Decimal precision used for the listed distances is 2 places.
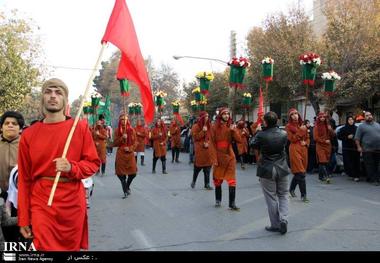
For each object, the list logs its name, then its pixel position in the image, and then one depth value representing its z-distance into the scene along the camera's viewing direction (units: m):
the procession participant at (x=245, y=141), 13.92
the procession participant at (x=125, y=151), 10.47
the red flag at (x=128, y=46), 4.51
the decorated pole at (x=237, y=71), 10.87
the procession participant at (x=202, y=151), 11.45
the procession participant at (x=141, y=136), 17.55
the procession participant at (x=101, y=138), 14.66
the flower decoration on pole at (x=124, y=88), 9.14
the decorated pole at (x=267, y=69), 11.72
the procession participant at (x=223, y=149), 8.69
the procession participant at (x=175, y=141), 19.85
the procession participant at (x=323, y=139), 12.08
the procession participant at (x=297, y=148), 9.27
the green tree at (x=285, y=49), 24.12
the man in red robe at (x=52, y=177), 3.58
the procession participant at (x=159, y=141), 15.77
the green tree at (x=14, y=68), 25.59
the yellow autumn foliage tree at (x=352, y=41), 21.27
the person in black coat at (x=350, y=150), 13.05
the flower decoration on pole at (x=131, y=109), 21.69
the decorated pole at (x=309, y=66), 10.97
